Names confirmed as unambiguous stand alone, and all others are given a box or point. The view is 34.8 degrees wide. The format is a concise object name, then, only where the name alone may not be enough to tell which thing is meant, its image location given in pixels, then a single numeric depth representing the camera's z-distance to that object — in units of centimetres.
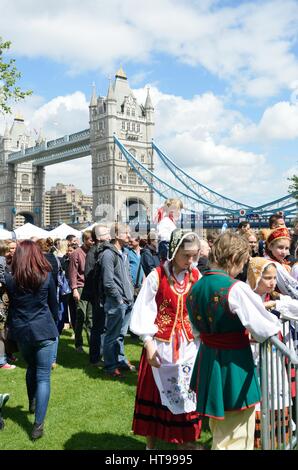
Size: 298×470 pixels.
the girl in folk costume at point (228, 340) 280
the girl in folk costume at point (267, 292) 364
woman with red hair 416
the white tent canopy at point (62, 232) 1833
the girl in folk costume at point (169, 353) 350
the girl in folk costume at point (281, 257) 414
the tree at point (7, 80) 1559
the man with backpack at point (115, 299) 603
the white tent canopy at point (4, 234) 1678
